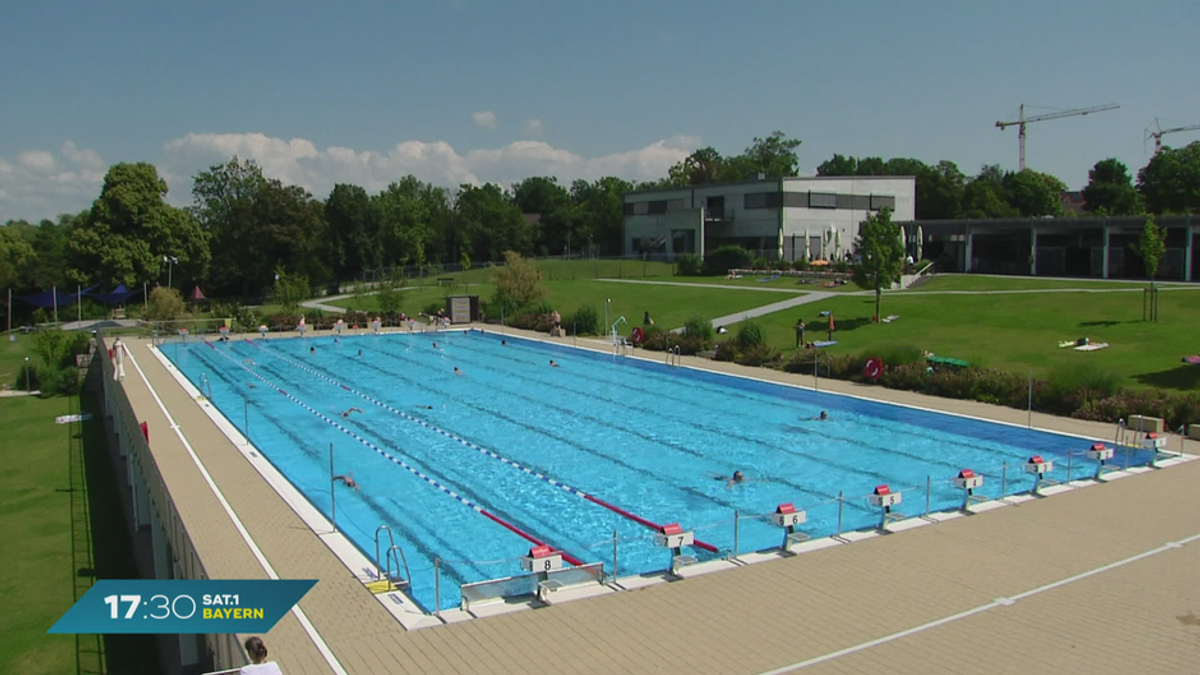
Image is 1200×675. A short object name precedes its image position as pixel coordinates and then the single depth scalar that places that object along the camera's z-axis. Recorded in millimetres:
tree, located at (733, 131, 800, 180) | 117875
